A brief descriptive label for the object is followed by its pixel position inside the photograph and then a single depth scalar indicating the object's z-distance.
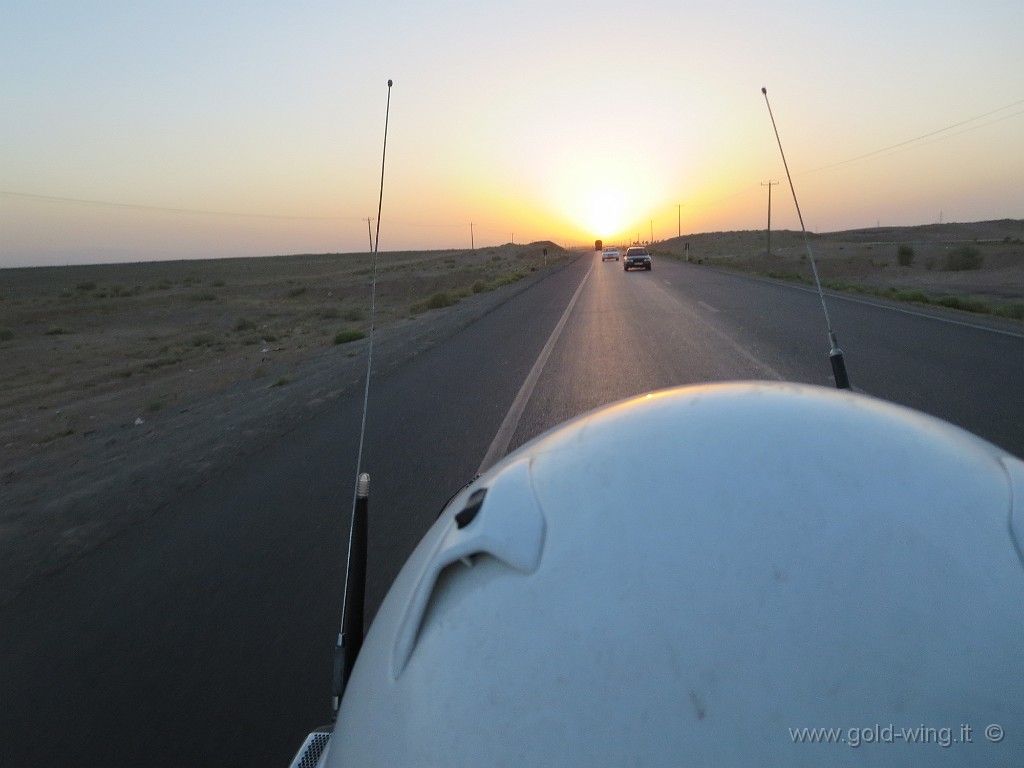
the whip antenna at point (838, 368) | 2.99
